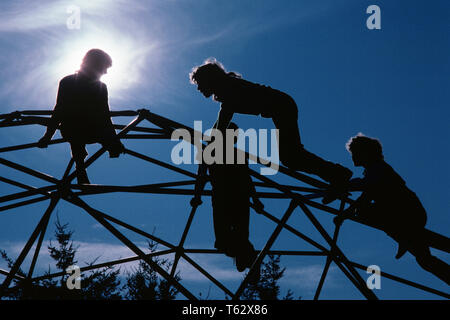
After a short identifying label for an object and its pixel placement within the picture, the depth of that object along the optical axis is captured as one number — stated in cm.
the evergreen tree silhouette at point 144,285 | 1991
